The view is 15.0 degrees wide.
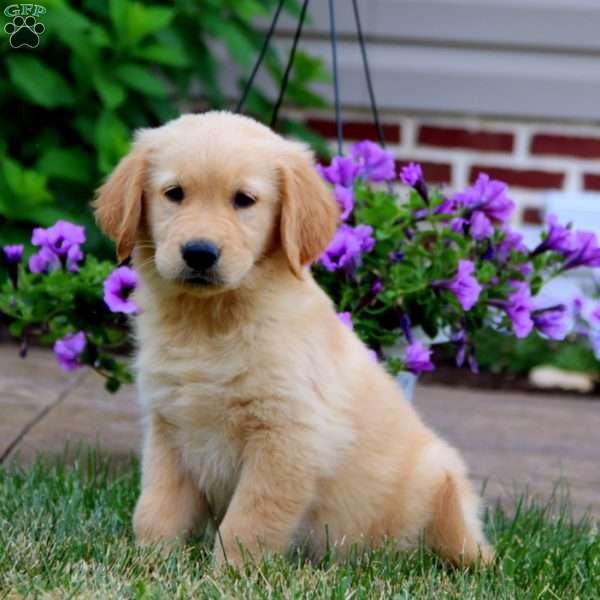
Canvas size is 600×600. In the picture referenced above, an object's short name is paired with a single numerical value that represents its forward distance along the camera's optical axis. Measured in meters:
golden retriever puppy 5.56
